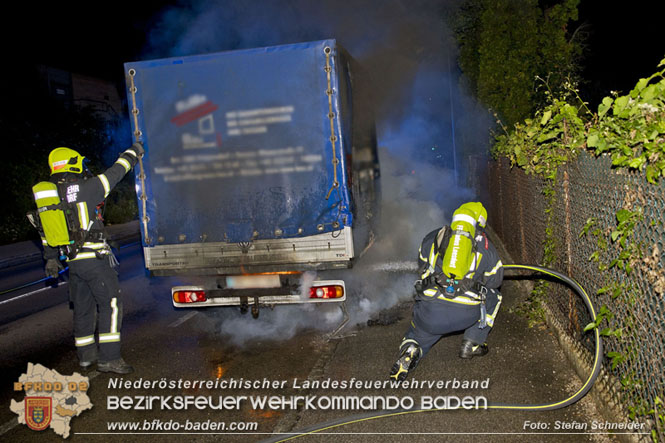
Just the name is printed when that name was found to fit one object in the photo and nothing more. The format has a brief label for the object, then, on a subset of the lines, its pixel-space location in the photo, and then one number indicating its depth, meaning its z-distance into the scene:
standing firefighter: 4.85
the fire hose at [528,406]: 3.51
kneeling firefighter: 4.13
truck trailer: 5.15
